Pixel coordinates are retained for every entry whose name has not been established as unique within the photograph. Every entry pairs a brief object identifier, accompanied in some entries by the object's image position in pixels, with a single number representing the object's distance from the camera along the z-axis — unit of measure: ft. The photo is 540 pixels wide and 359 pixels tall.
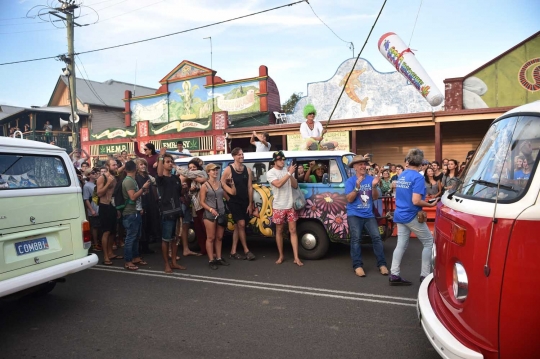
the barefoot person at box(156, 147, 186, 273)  21.30
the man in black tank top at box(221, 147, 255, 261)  23.53
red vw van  7.41
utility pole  63.93
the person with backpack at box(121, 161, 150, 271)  21.65
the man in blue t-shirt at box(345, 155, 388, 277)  19.84
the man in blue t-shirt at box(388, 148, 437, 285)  16.98
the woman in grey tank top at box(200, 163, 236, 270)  22.12
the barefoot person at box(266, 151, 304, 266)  22.24
